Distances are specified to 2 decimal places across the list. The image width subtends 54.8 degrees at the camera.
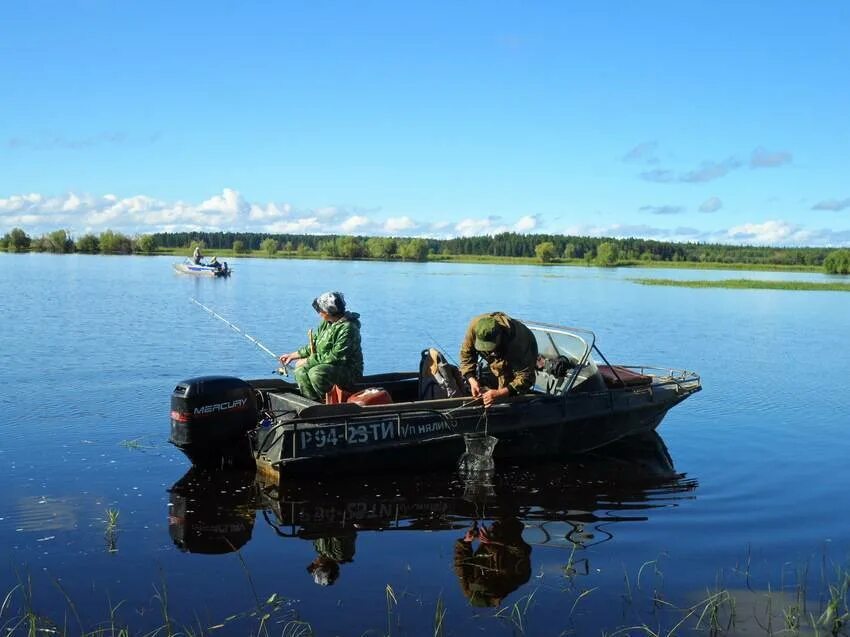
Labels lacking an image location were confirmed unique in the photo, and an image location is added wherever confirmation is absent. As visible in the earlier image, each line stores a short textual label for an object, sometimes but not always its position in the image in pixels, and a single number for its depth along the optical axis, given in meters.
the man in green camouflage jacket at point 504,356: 9.59
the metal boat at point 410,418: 8.73
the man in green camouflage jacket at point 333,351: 9.38
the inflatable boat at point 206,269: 60.40
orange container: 9.53
